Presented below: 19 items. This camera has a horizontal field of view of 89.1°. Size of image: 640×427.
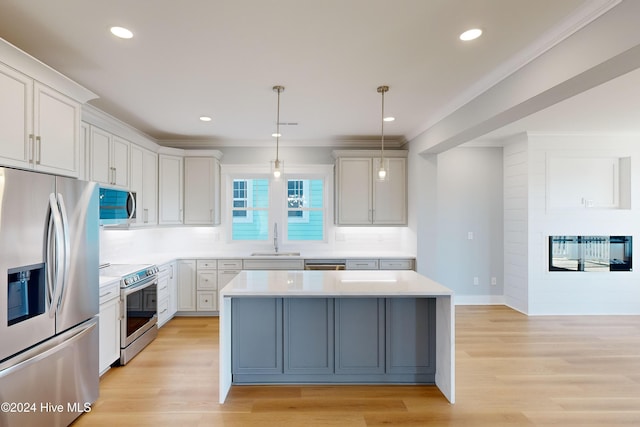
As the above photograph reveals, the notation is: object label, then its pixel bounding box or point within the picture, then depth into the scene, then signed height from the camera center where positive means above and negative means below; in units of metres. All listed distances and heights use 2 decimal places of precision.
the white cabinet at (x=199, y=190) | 4.81 +0.38
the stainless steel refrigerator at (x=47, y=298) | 1.79 -0.52
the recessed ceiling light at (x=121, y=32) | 2.00 +1.15
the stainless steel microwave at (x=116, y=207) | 3.07 +0.09
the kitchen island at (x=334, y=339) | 2.82 -1.07
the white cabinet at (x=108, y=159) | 3.18 +0.59
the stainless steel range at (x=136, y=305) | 3.17 -0.95
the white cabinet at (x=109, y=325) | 2.84 -1.00
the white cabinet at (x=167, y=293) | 4.07 -1.02
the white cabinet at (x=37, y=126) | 1.86 +0.57
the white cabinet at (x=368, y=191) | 4.84 +0.37
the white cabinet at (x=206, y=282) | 4.58 -0.95
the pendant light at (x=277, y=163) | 2.92 +0.48
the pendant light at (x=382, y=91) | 2.88 +1.15
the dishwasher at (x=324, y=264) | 4.56 -0.68
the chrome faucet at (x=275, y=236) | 5.11 -0.33
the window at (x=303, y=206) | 5.26 +0.15
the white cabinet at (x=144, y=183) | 3.92 +0.41
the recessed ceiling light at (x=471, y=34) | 2.02 +1.15
